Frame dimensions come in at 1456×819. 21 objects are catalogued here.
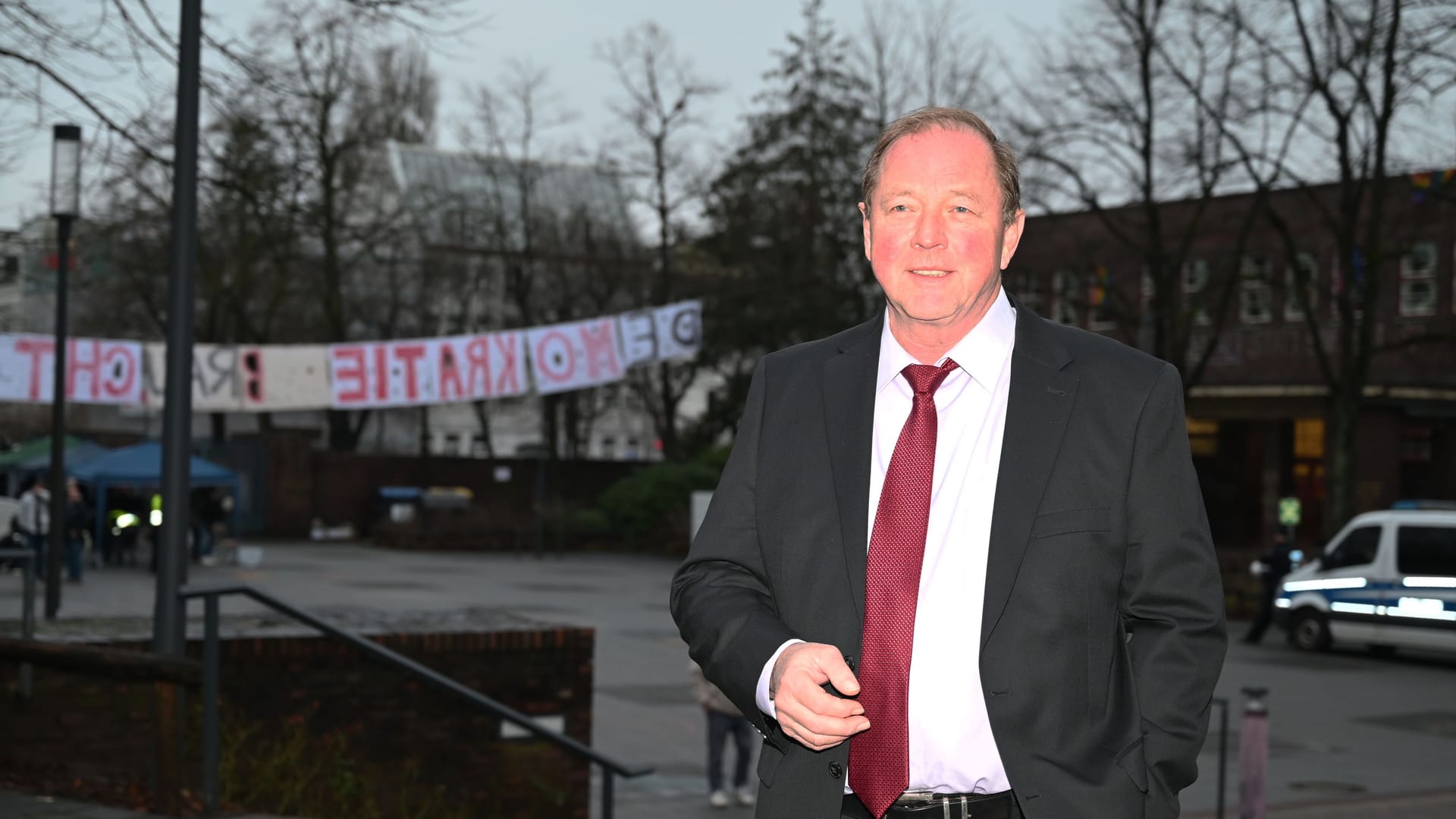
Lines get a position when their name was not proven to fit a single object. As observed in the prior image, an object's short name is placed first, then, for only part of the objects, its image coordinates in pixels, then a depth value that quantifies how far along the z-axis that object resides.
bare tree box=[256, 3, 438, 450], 39.84
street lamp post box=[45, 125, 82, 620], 14.03
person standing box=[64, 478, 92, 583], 26.33
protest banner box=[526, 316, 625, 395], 23.48
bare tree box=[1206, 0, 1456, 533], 25.12
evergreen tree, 41.75
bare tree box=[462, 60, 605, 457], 44.28
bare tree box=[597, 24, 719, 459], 43.34
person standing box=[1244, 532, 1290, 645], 23.83
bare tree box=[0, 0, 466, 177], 9.21
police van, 21.00
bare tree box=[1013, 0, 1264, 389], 26.89
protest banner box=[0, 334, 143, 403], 20.94
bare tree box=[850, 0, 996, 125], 32.84
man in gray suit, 2.31
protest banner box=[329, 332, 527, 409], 22.33
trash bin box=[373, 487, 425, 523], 44.25
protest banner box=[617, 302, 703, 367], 23.50
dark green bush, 41.75
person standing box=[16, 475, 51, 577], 25.28
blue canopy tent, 30.17
